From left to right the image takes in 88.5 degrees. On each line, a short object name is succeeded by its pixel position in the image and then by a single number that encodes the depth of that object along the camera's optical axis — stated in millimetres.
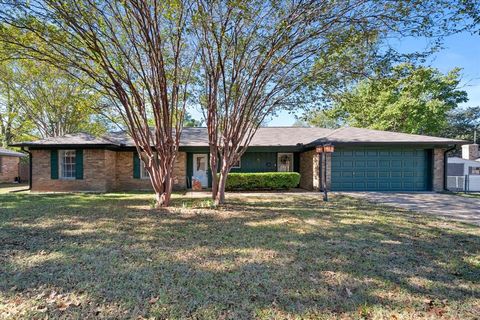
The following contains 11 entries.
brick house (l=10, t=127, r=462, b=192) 11500
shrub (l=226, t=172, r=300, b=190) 12086
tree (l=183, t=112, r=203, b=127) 32625
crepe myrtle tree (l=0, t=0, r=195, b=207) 5645
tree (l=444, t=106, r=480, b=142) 33094
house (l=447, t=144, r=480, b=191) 11922
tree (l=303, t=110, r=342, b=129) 34738
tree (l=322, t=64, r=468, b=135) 18922
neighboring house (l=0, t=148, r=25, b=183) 16891
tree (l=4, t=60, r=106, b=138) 17062
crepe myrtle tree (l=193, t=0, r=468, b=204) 5895
